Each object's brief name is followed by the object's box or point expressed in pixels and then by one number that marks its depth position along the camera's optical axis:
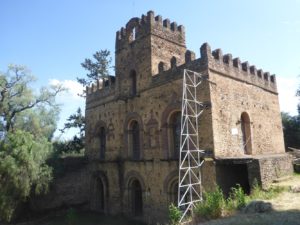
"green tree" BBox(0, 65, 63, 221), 14.92
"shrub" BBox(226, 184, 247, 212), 9.32
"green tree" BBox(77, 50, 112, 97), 31.23
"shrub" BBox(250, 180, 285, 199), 10.39
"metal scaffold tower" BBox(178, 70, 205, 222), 12.59
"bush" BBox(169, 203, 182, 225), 9.34
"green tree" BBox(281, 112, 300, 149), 28.72
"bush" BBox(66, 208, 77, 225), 16.12
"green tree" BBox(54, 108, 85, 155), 23.61
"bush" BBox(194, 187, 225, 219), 8.88
